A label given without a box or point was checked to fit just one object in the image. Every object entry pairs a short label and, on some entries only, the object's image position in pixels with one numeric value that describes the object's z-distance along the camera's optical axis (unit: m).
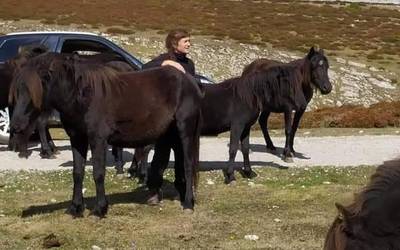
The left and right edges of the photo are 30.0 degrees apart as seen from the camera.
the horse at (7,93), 11.31
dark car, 14.53
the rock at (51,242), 7.19
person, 9.28
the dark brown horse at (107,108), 7.78
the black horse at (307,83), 12.47
